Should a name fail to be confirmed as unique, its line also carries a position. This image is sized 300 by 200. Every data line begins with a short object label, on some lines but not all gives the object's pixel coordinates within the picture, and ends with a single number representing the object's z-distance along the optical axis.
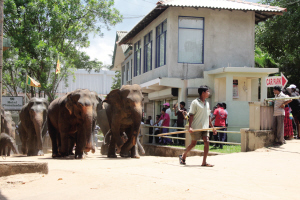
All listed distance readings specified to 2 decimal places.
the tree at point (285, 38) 23.03
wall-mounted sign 19.57
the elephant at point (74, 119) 12.01
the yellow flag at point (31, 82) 23.07
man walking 9.27
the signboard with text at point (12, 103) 22.66
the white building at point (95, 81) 51.72
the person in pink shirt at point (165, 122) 17.39
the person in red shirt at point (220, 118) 14.23
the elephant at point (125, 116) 12.21
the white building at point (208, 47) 19.20
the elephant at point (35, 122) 15.05
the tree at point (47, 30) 24.72
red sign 12.43
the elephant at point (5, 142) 15.40
